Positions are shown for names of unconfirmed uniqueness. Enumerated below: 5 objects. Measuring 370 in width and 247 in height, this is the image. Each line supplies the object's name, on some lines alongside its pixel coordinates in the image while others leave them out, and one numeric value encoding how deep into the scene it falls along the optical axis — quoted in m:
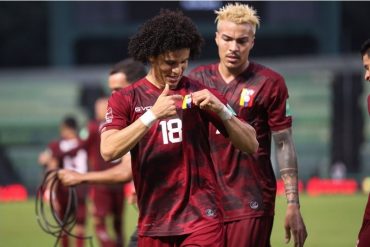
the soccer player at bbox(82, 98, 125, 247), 31.17
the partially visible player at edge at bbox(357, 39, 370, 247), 17.84
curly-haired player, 15.58
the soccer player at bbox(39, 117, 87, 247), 32.56
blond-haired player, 18.17
